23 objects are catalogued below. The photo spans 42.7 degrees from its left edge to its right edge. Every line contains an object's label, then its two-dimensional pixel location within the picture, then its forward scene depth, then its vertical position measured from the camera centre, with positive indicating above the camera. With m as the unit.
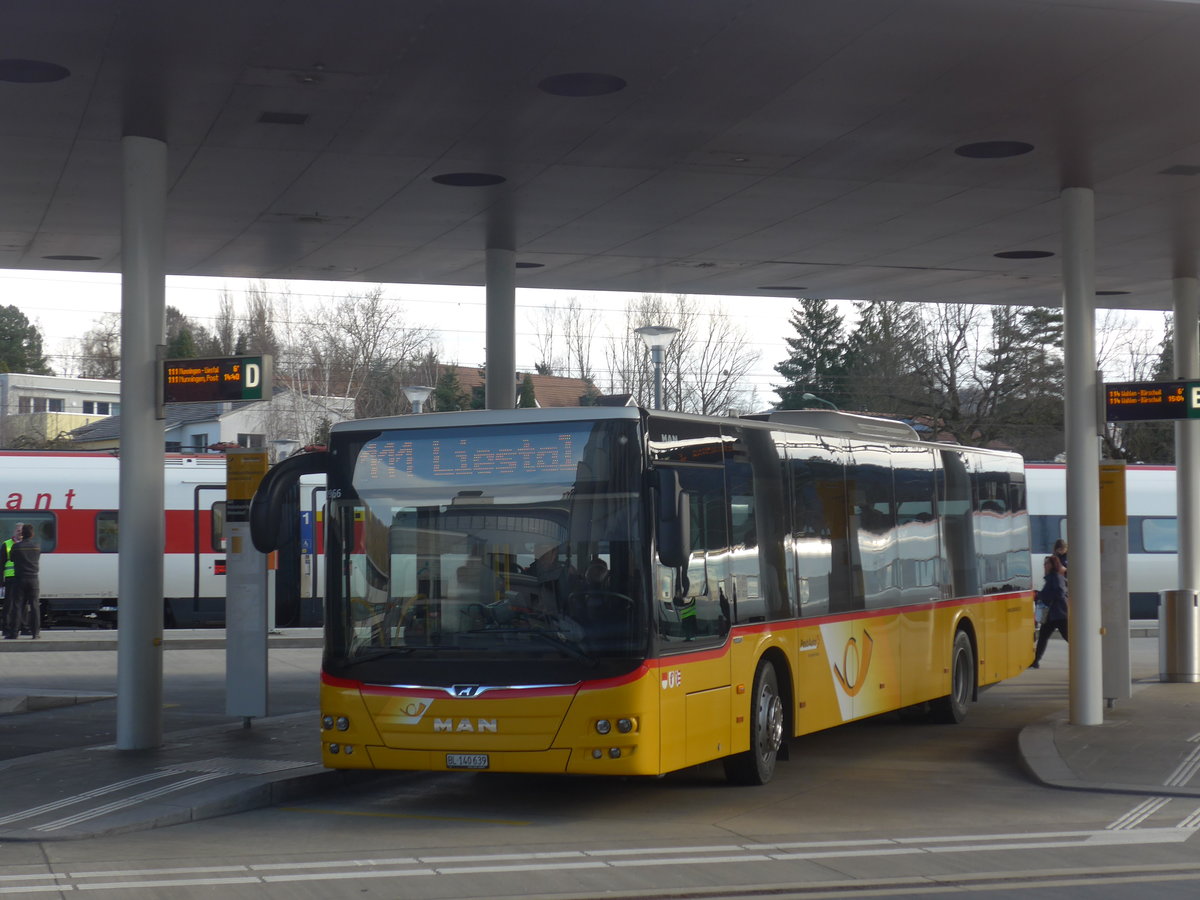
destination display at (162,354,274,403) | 12.53 +1.01
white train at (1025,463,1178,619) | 34.03 -0.54
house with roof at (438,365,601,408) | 63.12 +4.75
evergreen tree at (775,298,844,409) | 76.62 +7.27
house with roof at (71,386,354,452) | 69.56 +3.93
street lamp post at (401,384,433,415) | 27.20 +1.90
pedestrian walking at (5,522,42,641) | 24.78 -1.32
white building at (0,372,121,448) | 80.25 +6.25
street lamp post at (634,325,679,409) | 22.61 +2.35
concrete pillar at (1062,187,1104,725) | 14.57 +0.29
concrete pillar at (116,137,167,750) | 12.77 +0.25
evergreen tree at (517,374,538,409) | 62.95 +4.41
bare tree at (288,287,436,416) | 68.56 +6.75
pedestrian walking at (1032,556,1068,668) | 20.92 -1.40
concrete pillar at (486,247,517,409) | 18.42 +2.11
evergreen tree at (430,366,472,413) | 67.71 +4.79
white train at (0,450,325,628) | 30.22 -0.49
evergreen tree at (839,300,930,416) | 56.24 +5.27
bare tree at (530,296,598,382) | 62.69 +6.12
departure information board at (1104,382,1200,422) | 15.02 +0.91
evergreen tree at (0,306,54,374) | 106.62 +11.53
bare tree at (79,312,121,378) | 85.68 +9.12
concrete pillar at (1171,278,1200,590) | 19.64 +0.39
